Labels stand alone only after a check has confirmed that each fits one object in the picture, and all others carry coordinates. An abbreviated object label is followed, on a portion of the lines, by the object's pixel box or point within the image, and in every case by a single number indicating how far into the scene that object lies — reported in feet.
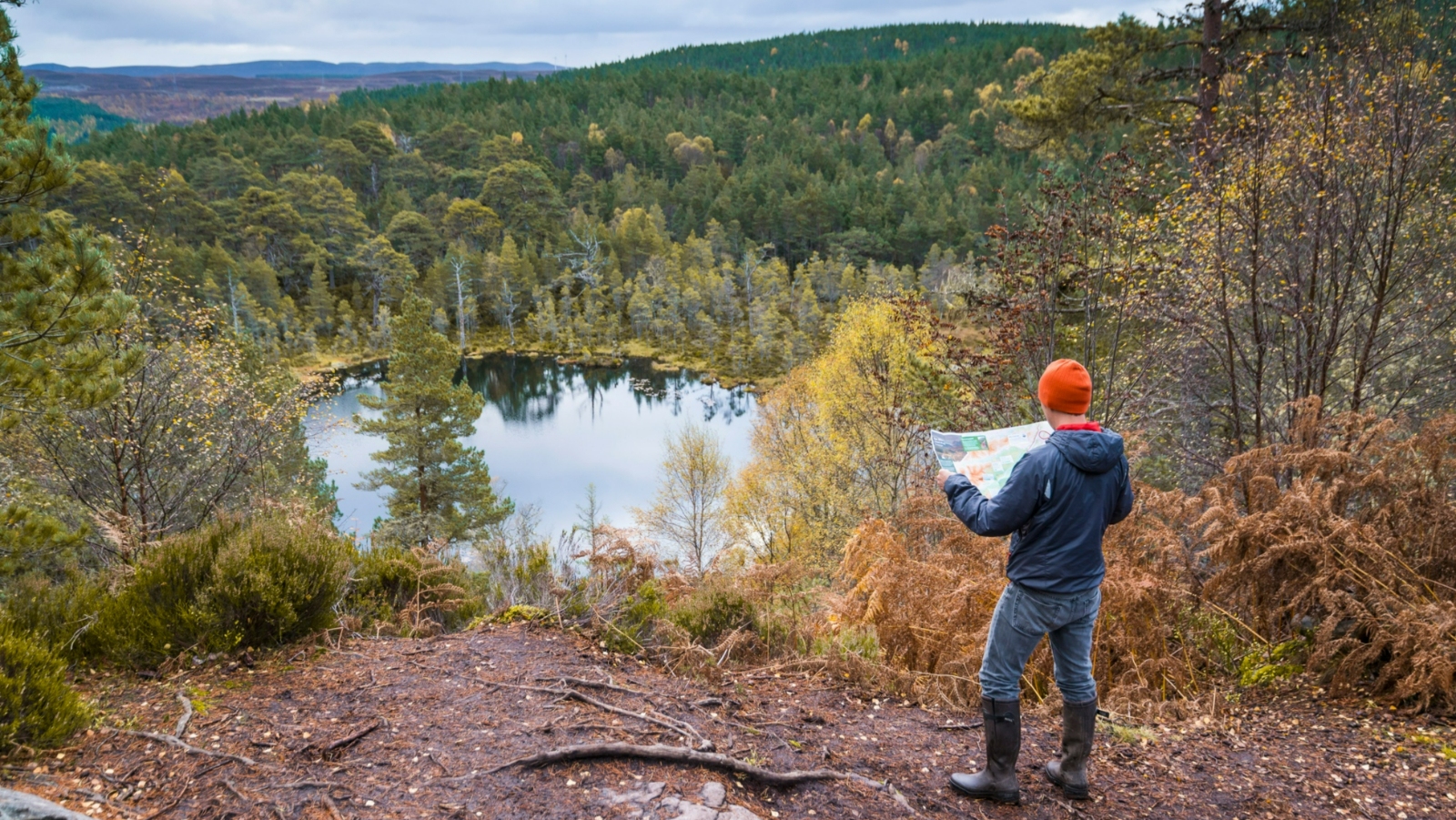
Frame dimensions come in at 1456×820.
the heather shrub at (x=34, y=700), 8.46
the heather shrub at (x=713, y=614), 15.70
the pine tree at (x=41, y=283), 15.70
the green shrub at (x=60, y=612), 11.59
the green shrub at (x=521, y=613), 15.51
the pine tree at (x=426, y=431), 57.00
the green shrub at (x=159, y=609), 11.97
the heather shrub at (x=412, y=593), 15.85
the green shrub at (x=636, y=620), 14.56
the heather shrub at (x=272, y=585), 12.62
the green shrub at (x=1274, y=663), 12.91
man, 8.50
